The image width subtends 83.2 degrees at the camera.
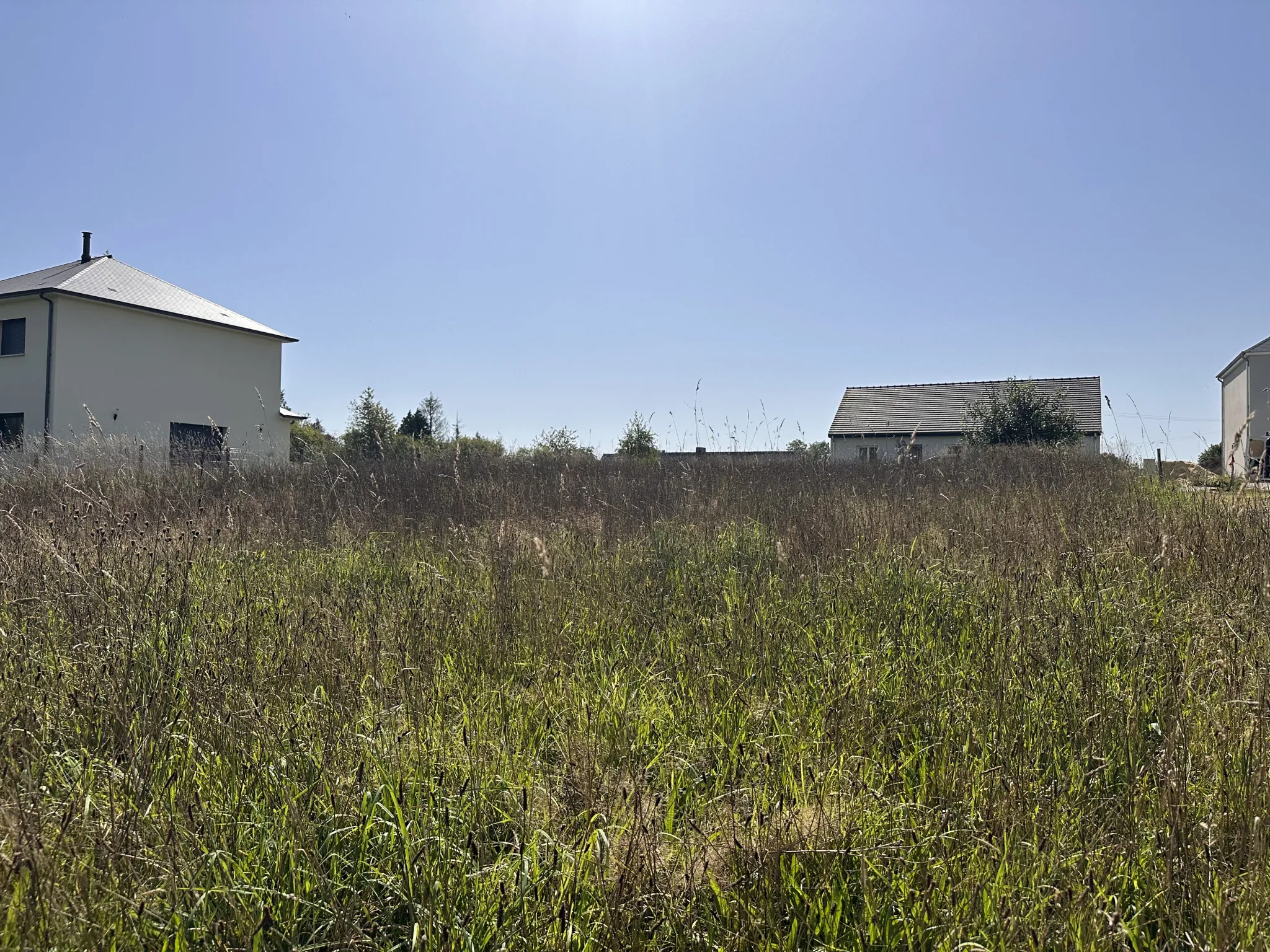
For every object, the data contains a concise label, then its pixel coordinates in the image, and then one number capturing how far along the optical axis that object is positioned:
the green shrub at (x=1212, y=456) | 29.14
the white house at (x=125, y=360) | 19.41
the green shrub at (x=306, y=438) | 25.83
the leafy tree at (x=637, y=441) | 23.64
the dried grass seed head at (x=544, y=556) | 4.25
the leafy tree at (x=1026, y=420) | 21.91
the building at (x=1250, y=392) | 28.58
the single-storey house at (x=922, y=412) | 33.72
